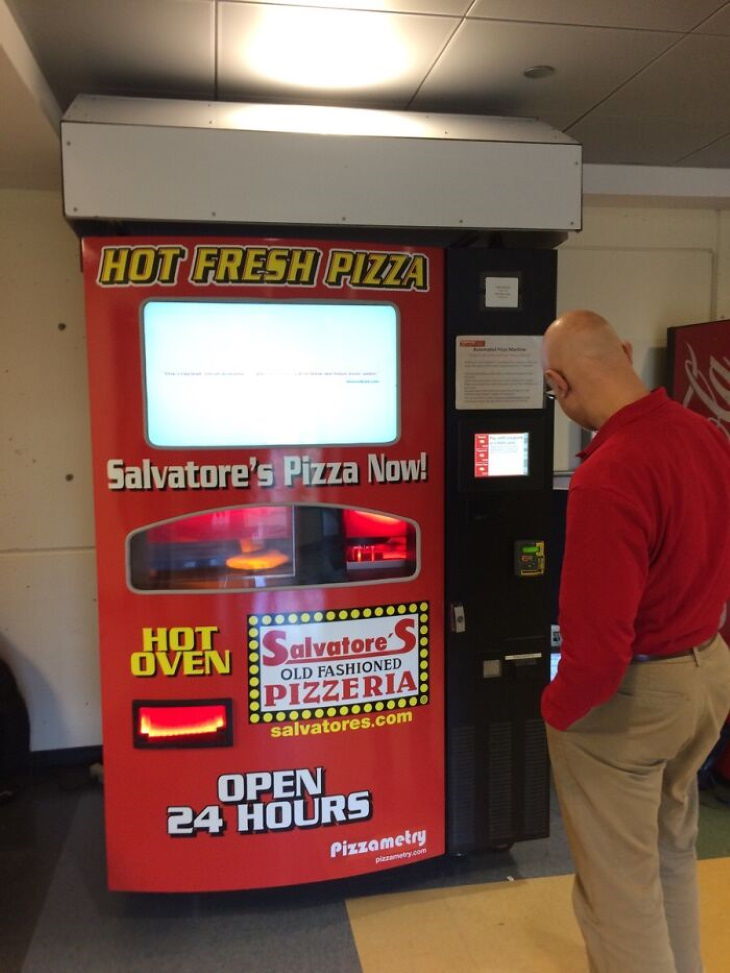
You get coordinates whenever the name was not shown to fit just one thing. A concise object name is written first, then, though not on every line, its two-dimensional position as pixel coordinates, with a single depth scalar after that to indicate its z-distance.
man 1.36
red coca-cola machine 2.97
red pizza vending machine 1.87
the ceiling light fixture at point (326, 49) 1.78
